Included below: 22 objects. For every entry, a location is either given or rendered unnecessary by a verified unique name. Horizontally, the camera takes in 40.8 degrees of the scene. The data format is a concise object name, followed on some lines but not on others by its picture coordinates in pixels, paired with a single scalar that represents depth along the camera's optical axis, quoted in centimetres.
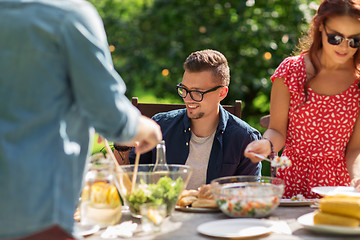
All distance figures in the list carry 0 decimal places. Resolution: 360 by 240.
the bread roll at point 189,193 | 202
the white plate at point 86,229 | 160
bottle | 200
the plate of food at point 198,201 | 191
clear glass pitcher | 170
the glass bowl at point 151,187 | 179
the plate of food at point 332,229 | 153
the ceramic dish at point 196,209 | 189
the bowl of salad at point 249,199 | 177
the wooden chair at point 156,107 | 308
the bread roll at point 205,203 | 191
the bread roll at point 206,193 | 200
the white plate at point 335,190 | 201
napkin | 161
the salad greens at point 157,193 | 179
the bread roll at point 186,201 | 194
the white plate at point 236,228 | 156
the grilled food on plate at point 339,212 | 158
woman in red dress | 235
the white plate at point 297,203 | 200
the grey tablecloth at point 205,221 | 158
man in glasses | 269
